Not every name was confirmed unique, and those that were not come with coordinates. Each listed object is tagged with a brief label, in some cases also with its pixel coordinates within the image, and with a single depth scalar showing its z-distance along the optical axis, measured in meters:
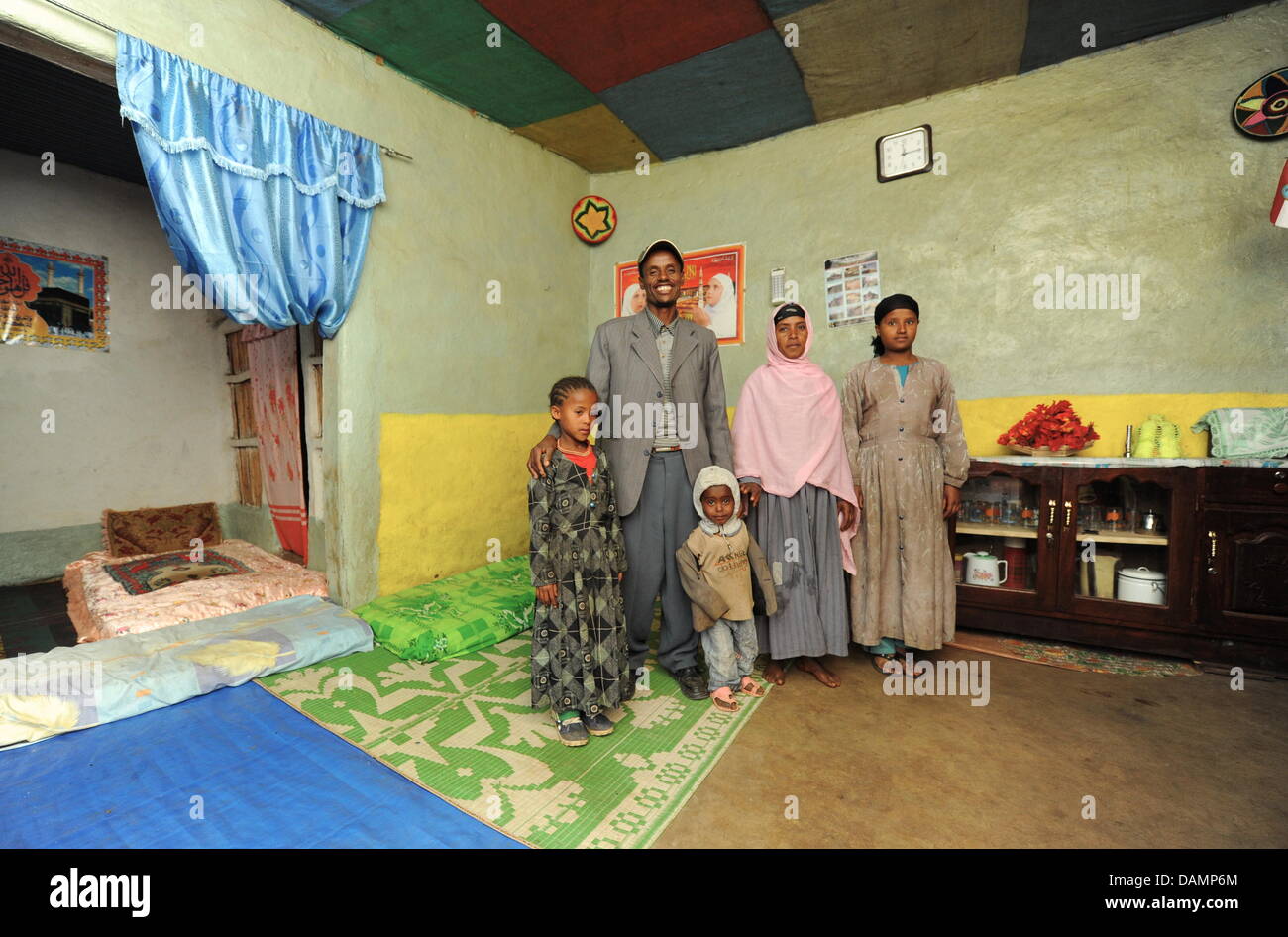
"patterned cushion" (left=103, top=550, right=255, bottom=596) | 3.58
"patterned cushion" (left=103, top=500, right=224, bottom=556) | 4.52
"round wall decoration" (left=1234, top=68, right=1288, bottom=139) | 2.87
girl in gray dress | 2.70
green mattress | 2.94
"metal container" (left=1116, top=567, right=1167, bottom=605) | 2.89
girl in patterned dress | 2.13
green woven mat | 1.68
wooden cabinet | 2.65
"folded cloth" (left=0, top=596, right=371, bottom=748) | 2.13
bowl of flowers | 3.11
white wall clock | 3.71
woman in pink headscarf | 2.62
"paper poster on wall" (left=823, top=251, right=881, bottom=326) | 3.90
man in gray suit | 2.46
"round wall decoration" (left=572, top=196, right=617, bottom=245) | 4.91
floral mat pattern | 2.77
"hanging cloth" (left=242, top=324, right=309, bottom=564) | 4.15
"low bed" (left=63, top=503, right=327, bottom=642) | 3.08
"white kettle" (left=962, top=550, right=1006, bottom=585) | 3.25
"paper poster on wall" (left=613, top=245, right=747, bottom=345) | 4.44
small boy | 2.34
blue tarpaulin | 1.58
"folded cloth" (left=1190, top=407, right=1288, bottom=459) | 2.73
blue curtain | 2.47
